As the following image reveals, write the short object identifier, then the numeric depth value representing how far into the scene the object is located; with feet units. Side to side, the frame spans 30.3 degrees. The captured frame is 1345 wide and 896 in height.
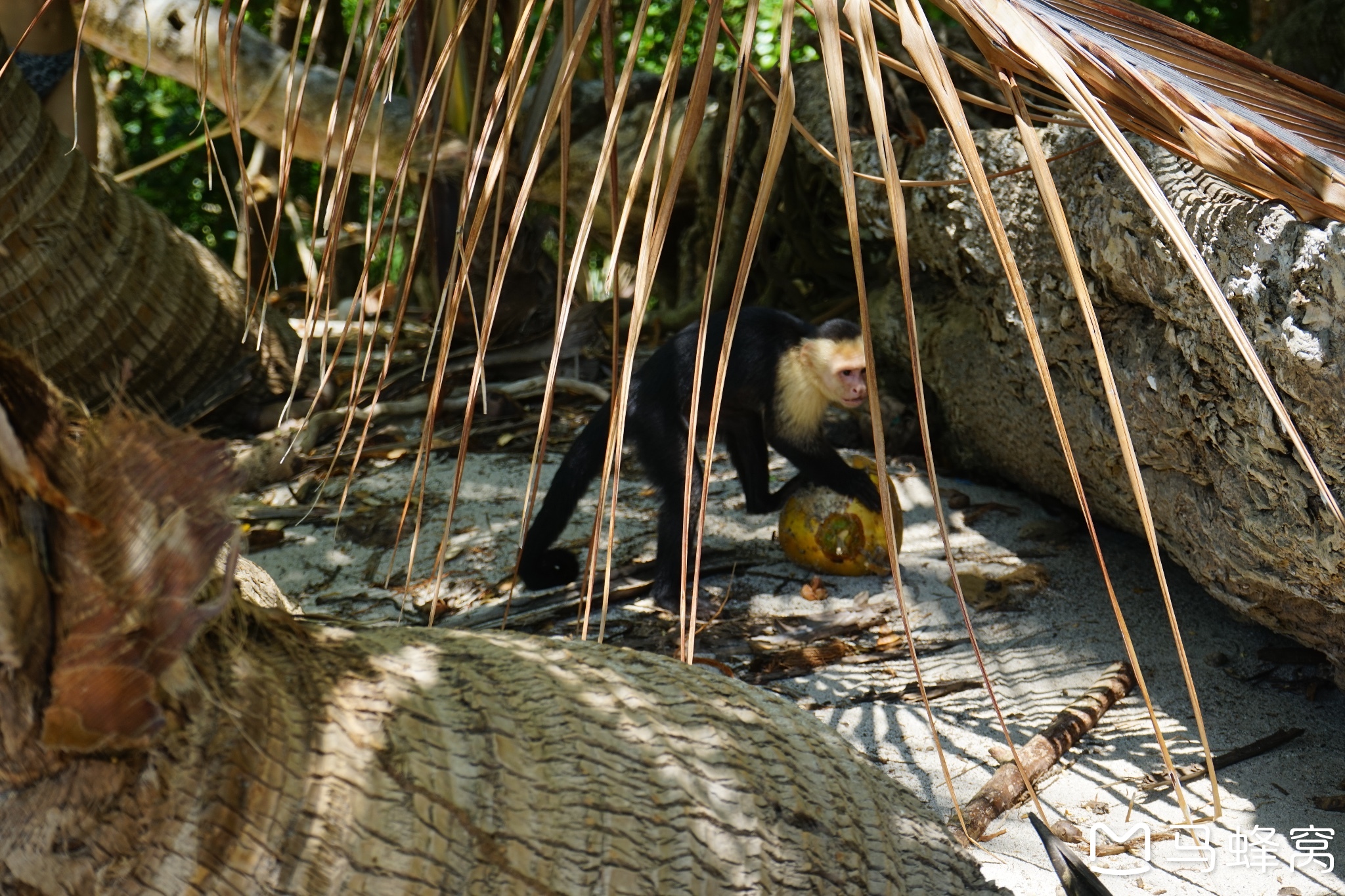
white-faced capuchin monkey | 8.18
